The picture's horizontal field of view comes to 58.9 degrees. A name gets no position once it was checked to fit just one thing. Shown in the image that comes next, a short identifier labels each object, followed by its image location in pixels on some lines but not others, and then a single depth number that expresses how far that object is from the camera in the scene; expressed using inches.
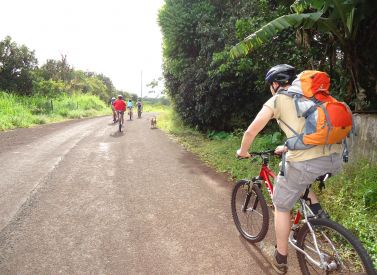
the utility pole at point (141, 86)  2824.8
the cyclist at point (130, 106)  1138.2
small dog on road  802.5
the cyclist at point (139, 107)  1262.9
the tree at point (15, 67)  1048.8
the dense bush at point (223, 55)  340.2
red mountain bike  111.5
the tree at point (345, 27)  231.6
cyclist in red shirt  713.6
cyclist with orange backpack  116.3
